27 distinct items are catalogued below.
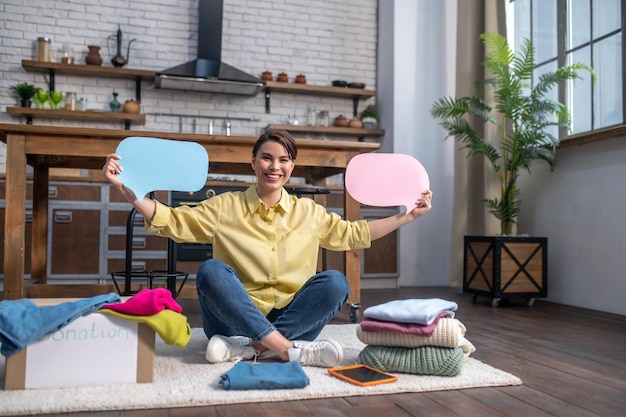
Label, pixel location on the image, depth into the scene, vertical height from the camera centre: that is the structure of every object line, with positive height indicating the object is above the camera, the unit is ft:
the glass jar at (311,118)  17.12 +3.20
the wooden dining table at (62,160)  8.00 +1.02
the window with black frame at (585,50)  11.57 +3.93
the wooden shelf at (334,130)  16.71 +2.82
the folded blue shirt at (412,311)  5.39 -0.74
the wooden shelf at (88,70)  15.05 +4.00
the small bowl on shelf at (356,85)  17.35 +4.23
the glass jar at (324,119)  17.17 +3.20
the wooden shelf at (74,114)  14.89 +2.82
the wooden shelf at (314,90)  16.65 +3.98
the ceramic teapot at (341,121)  17.24 +3.14
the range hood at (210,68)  15.34 +4.13
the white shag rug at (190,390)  4.46 -1.33
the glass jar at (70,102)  15.37 +3.17
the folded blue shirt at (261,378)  4.91 -1.25
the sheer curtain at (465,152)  14.29 +2.03
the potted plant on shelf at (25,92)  14.87 +3.31
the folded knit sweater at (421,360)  5.48 -1.20
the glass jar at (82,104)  15.43 +3.14
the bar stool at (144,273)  8.51 -0.68
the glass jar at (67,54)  15.33 +4.43
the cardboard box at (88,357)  4.83 -1.09
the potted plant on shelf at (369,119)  17.31 +3.24
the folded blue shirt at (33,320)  4.70 -0.77
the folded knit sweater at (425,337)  5.42 -0.99
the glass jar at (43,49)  15.19 +4.47
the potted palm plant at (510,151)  11.73 +1.68
